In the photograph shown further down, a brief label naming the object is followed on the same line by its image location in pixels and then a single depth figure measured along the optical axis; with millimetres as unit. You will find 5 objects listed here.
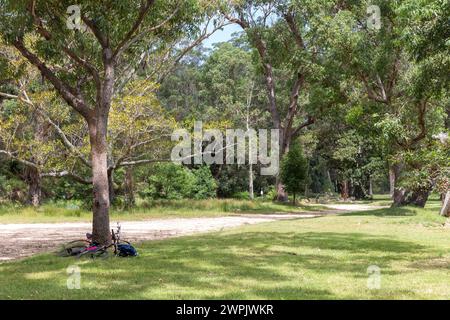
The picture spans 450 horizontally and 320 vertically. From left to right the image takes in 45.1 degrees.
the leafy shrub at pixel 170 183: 35625
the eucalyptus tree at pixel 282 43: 28703
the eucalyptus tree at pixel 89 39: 11523
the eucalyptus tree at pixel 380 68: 22188
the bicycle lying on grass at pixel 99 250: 10680
